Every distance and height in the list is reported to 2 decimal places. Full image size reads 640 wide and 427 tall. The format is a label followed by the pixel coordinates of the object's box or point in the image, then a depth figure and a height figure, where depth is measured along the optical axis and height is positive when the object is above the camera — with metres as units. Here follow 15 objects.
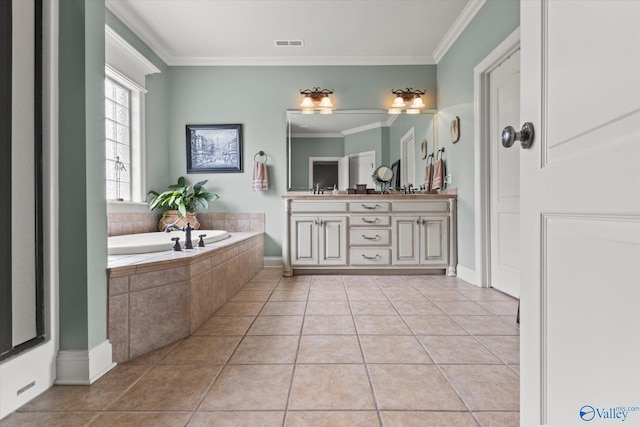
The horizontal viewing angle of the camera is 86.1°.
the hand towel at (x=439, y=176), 3.62 +0.33
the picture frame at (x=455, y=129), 3.27 +0.75
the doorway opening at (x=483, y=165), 2.83 +0.35
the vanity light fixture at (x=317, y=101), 3.92 +1.23
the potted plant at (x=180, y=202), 3.53 +0.07
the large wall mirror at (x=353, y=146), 3.93 +0.71
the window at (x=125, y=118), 3.00 +0.87
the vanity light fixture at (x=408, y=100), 3.90 +1.23
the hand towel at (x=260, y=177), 3.86 +0.35
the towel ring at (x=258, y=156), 3.96 +0.60
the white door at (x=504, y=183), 2.47 +0.18
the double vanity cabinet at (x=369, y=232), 3.43 -0.25
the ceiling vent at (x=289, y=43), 3.53 +1.72
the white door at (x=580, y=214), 0.46 -0.01
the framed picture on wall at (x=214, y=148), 3.95 +0.70
